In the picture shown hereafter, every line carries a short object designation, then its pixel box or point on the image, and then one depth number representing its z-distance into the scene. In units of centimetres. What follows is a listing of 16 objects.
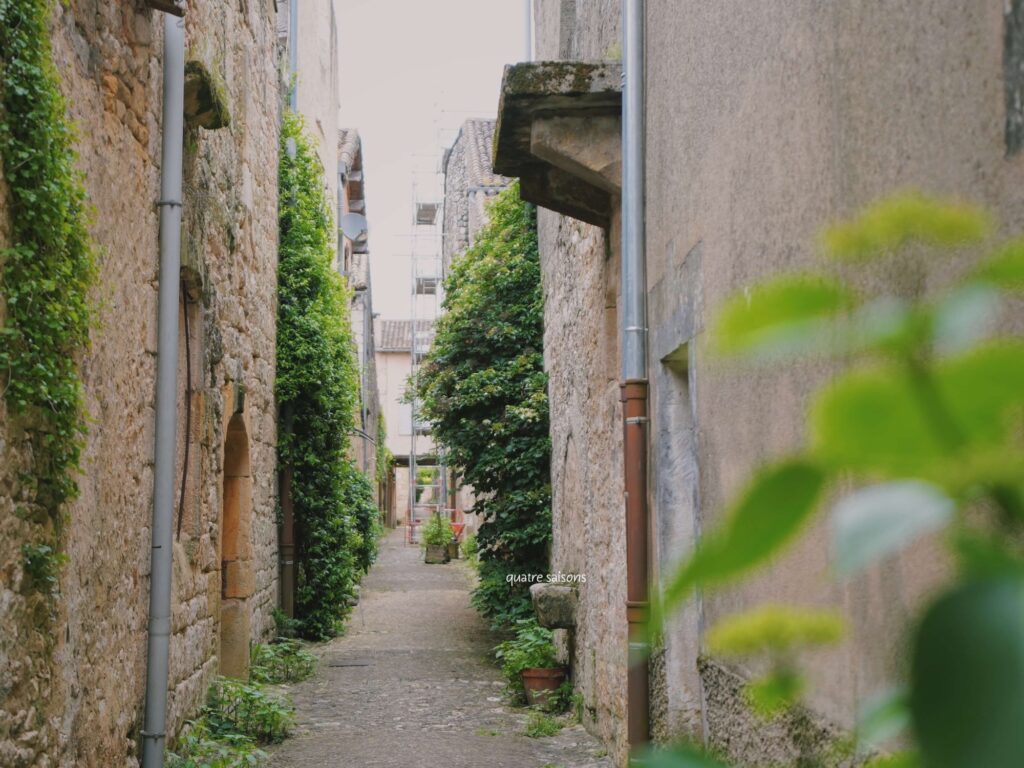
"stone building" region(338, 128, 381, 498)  2003
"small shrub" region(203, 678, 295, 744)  698
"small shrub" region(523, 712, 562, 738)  736
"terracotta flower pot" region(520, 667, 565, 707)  835
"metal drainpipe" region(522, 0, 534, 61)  988
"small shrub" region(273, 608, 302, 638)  1080
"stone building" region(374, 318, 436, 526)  4059
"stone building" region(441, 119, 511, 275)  2219
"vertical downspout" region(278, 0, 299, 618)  1106
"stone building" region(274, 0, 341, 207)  1271
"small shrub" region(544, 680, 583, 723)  820
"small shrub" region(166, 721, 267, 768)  569
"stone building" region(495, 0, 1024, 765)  202
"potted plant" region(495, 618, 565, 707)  838
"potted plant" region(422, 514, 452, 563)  2308
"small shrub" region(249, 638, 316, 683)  875
